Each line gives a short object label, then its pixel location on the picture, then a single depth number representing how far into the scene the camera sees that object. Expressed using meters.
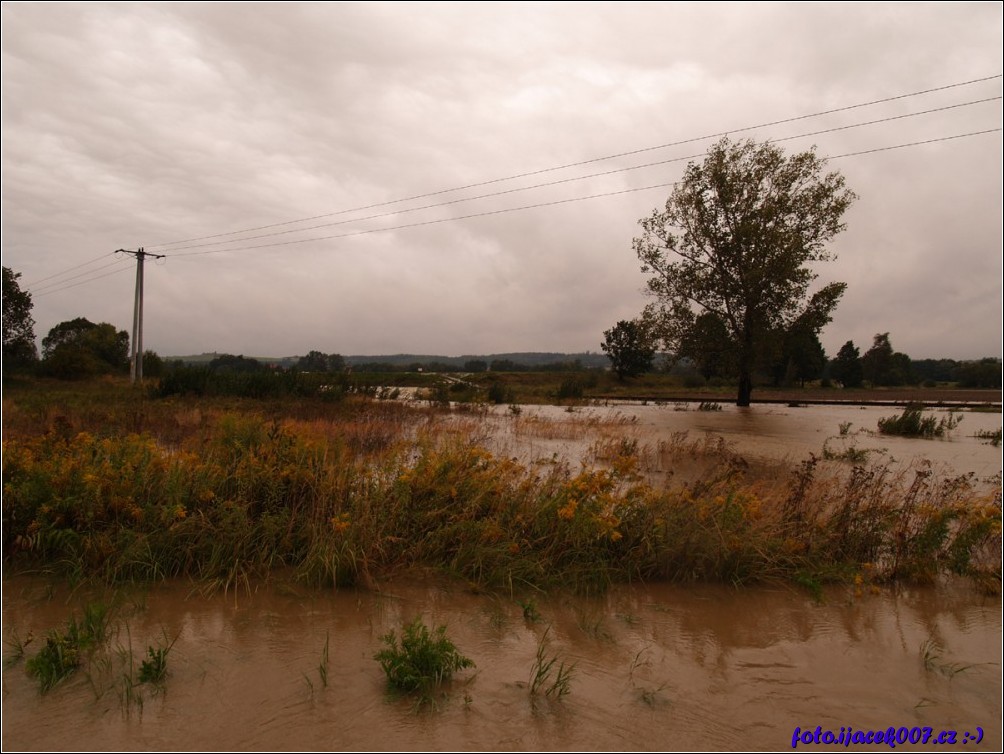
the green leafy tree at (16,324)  41.00
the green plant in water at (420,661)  3.54
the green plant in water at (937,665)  4.27
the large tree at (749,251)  27.56
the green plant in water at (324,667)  3.58
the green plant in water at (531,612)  4.79
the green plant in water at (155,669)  3.56
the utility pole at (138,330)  36.72
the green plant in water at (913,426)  18.19
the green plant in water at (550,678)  3.57
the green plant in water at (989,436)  16.69
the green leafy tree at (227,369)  27.94
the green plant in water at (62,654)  3.52
